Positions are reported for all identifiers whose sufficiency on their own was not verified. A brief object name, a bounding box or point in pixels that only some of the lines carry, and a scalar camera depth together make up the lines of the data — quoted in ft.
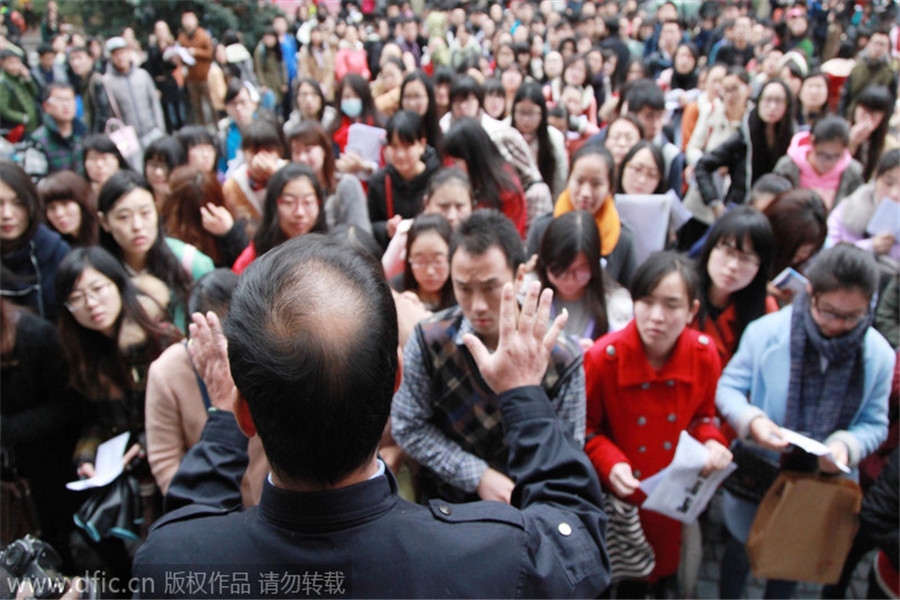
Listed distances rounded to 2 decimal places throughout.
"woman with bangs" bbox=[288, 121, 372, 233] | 11.08
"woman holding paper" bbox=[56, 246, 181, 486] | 6.94
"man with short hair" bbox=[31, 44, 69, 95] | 23.24
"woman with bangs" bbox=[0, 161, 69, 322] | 8.89
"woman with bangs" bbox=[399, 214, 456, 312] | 8.01
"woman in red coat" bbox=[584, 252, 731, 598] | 6.45
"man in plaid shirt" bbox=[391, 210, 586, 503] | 5.59
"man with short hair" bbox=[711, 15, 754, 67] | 24.50
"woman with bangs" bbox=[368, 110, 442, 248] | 11.37
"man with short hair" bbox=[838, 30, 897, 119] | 18.53
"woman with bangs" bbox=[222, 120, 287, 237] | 11.64
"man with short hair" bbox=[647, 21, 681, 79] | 24.89
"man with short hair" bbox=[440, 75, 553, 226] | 12.11
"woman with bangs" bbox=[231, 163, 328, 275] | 8.90
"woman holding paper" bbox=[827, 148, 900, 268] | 9.66
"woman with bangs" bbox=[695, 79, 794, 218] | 12.79
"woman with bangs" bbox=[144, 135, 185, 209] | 12.00
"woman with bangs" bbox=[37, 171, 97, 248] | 9.70
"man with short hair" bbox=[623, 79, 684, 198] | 14.39
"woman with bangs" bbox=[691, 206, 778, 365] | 7.80
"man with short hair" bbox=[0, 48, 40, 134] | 19.35
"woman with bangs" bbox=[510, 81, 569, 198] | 13.65
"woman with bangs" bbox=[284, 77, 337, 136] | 16.25
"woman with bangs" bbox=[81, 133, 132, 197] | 11.84
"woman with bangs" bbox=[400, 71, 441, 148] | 14.57
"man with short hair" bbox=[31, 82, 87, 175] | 15.28
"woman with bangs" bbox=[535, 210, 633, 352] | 7.65
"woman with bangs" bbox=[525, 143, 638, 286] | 9.55
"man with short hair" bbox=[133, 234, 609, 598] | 2.92
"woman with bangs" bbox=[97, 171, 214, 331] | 8.77
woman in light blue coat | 6.31
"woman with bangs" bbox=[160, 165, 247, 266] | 10.50
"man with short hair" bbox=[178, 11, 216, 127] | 25.58
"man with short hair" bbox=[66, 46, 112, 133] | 20.43
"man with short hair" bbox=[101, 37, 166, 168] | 20.40
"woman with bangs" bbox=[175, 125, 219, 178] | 12.42
